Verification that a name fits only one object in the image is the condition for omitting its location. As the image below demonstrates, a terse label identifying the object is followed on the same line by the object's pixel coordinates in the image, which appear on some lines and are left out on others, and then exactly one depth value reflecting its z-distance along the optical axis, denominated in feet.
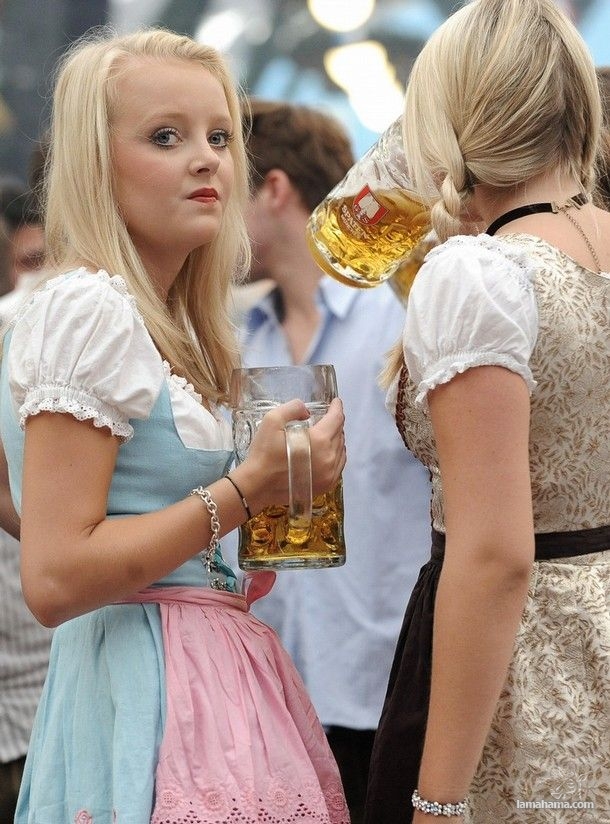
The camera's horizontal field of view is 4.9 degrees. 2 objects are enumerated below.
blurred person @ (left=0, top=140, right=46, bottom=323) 29.21
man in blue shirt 25.56
